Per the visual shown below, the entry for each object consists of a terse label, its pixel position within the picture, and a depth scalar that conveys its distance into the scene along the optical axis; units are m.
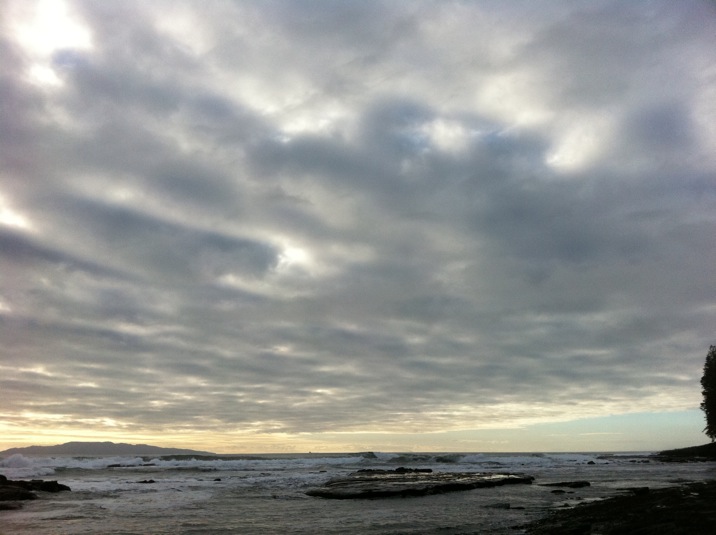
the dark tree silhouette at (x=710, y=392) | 75.88
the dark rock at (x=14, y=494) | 33.41
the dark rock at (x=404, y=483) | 35.75
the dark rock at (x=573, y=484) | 39.95
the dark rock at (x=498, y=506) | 27.73
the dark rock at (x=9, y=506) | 29.15
